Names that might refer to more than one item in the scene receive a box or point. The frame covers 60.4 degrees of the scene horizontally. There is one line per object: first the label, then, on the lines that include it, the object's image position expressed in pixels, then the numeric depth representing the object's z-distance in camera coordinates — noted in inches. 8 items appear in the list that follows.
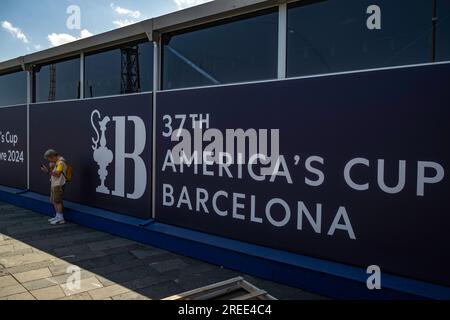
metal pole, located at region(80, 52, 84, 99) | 315.6
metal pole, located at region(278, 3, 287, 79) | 191.2
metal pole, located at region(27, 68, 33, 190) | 364.8
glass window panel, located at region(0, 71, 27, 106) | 389.7
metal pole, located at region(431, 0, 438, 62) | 148.8
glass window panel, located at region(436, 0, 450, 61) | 145.9
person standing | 288.2
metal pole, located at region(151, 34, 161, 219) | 245.1
